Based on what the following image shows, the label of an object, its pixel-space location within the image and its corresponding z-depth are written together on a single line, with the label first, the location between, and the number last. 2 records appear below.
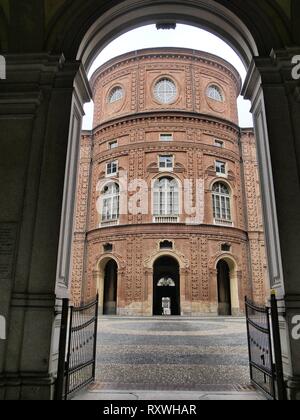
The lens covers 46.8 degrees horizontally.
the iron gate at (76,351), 3.80
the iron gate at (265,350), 3.76
